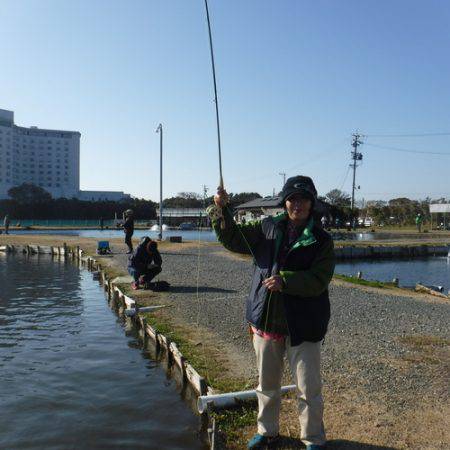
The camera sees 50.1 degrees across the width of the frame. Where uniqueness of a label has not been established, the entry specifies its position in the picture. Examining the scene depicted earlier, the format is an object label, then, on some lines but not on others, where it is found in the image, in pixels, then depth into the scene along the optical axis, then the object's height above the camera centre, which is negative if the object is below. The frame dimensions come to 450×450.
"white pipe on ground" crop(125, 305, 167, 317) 10.45 -1.91
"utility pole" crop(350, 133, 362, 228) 71.06 +10.42
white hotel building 153.00 +21.69
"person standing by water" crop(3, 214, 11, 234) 49.90 -0.14
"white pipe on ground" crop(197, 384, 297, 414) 5.23 -1.92
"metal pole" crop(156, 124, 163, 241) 35.40 +4.96
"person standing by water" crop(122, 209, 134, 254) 21.91 -0.15
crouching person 13.01 -1.11
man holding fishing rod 3.94 -0.62
